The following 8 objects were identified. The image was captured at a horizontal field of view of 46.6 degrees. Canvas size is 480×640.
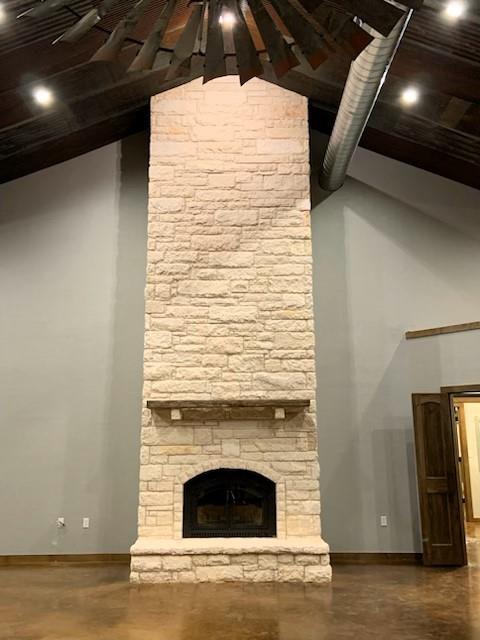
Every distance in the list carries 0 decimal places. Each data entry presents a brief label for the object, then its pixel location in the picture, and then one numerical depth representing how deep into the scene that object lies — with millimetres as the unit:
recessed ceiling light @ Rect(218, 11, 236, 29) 3003
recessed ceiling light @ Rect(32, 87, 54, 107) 5473
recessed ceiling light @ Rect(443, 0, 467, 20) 4316
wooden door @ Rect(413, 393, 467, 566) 5859
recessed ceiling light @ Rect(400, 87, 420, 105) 5586
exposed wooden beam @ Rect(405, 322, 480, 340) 6146
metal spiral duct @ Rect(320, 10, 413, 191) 4078
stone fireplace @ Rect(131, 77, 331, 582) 5465
